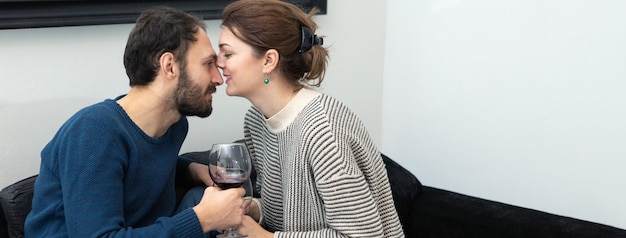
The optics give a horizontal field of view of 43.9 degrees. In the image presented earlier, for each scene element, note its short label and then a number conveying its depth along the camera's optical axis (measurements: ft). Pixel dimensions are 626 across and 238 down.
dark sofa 5.87
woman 5.68
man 5.13
